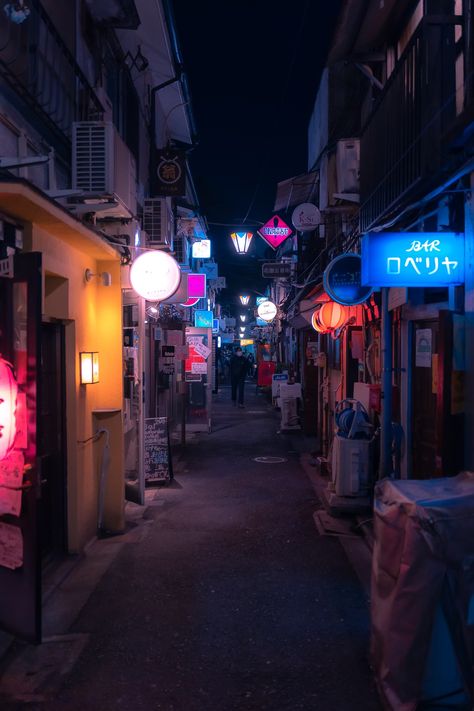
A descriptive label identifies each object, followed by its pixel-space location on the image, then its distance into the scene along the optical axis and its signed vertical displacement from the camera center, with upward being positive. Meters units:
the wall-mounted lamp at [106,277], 8.31 +1.29
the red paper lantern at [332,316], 11.07 +0.99
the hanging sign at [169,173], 14.11 +4.64
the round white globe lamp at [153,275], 8.59 +1.37
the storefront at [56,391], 4.79 -0.21
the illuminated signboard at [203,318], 23.06 +2.01
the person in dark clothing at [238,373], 25.16 -0.12
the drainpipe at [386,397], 8.12 -0.38
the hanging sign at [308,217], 15.64 +3.95
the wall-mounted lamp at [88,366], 7.57 +0.06
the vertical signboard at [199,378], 18.00 -0.22
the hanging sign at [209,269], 29.12 +5.08
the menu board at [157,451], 11.31 -1.51
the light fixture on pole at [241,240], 22.95 +4.96
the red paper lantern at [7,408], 4.76 -0.29
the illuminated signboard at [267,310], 28.62 +2.84
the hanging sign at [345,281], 8.90 +1.31
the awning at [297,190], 17.74 +5.49
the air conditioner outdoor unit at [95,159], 7.61 +2.68
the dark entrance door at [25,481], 4.70 -0.87
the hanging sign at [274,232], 22.58 +5.18
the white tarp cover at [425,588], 3.64 -1.34
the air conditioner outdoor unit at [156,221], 12.21 +3.05
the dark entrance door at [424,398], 7.20 -0.37
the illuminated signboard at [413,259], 5.91 +1.11
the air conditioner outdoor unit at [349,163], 10.55 +3.59
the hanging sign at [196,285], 19.17 +2.75
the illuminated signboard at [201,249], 24.33 +4.91
